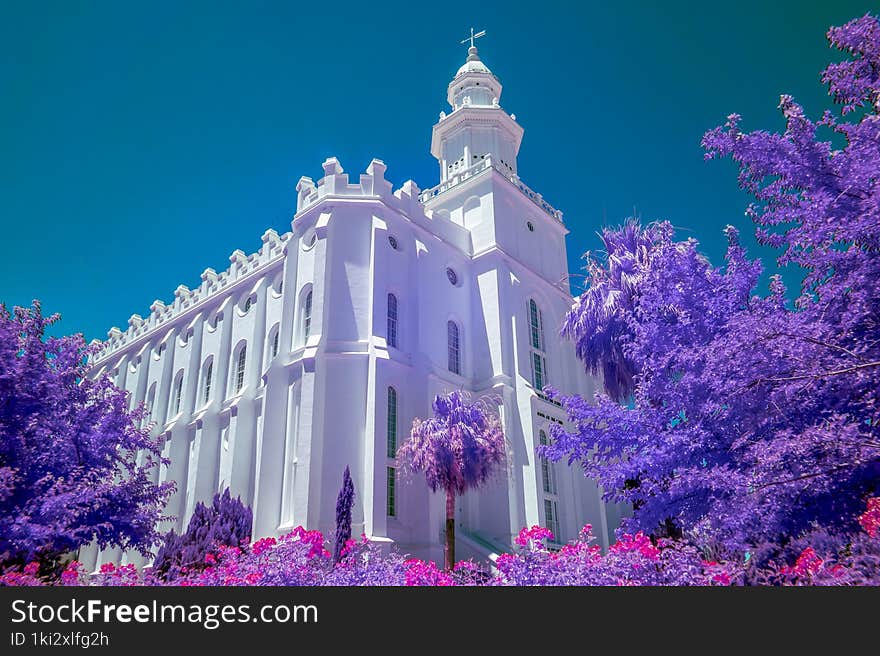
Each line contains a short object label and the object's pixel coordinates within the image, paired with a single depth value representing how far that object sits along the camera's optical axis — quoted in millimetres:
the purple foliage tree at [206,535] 19531
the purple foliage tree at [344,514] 18923
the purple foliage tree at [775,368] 10508
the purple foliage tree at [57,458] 15234
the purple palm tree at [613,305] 19375
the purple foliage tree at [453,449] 19797
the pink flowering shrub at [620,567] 9678
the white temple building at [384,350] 22234
